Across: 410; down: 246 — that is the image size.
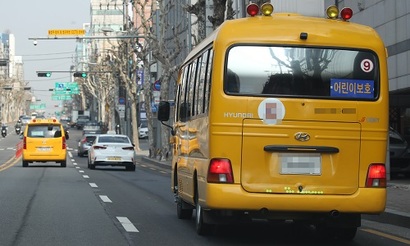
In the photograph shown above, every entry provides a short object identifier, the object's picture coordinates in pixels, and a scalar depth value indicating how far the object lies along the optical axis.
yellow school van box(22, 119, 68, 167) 41.12
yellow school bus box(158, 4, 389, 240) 11.40
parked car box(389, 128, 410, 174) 29.20
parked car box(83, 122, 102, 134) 74.05
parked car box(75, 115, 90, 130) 136.38
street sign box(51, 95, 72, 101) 159.38
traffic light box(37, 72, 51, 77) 84.69
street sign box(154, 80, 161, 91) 53.48
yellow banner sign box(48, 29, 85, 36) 50.56
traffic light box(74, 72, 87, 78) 81.26
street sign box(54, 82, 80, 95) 136.88
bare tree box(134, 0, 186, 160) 48.81
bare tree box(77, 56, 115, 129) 101.62
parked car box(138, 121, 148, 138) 100.57
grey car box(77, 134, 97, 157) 57.91
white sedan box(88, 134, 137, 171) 38.72
